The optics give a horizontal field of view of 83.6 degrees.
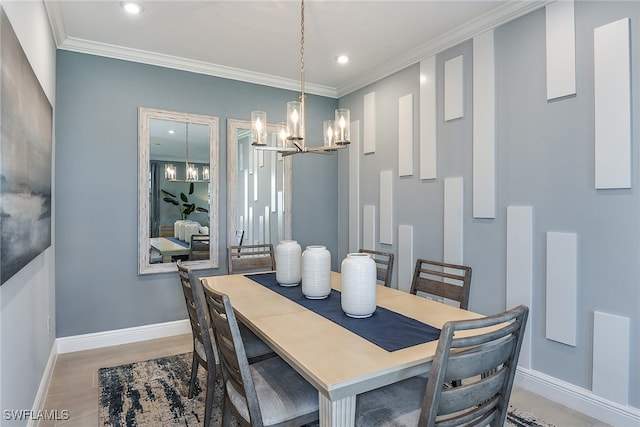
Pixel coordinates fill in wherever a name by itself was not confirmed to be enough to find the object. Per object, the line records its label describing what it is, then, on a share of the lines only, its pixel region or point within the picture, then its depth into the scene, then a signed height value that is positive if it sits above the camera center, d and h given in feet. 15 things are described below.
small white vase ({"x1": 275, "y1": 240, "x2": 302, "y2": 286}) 7.80 -1.14
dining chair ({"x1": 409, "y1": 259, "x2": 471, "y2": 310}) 6.75 -1.52
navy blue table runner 4.74 -1.69
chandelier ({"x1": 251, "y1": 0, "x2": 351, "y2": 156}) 7.02 +1.64
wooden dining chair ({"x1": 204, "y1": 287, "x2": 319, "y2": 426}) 4.47 -2.53
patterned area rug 6.90 -3.99
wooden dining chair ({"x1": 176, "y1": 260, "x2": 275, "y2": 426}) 6.02 -2.53
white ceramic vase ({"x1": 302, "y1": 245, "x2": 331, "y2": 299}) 6.69 -1.13
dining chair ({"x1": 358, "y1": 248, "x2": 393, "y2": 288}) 8.47 -1.48
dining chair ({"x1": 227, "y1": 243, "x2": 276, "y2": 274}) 10.24 -1.42
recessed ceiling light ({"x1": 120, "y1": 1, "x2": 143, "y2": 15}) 8.38 +4.88
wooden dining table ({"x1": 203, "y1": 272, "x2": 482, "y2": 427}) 3.79 -1.70
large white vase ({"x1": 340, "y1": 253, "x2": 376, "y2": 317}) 5.56 -1.16
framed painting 4.45 +0.81
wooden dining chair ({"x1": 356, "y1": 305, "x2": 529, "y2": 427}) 3.46 -1.84
